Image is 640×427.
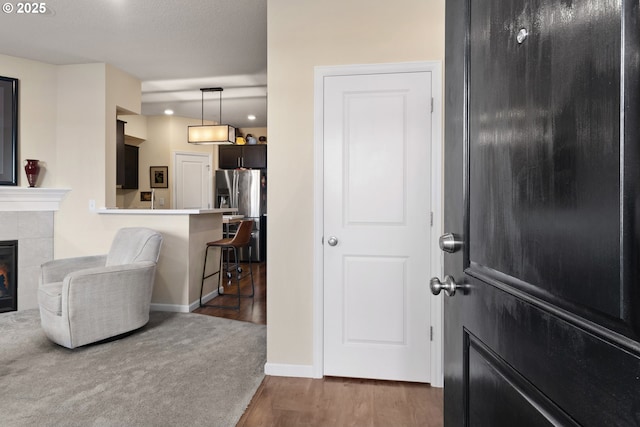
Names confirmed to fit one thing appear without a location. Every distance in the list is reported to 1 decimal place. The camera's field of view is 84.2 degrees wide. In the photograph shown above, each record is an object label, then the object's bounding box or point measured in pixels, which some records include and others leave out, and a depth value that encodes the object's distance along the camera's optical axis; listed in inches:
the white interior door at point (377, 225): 88.7
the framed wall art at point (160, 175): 260.8
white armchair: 105.1
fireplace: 145.9
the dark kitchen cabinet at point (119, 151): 176.7
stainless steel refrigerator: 274.1
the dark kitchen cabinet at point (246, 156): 279.1
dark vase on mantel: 146.6
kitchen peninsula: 147.8
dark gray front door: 15.0
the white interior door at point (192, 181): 266.5
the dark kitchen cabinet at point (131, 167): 243.8
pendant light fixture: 190.1
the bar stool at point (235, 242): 153.0
